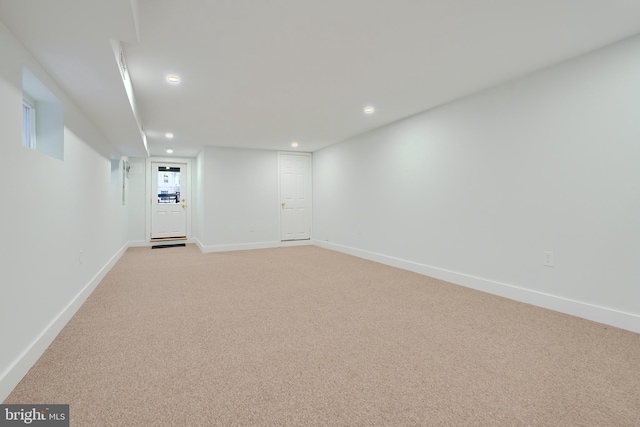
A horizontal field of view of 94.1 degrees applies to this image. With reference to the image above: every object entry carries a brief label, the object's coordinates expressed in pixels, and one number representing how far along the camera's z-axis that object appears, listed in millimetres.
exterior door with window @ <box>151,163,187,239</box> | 7473
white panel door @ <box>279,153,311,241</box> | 7121
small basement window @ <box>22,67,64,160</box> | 2426
